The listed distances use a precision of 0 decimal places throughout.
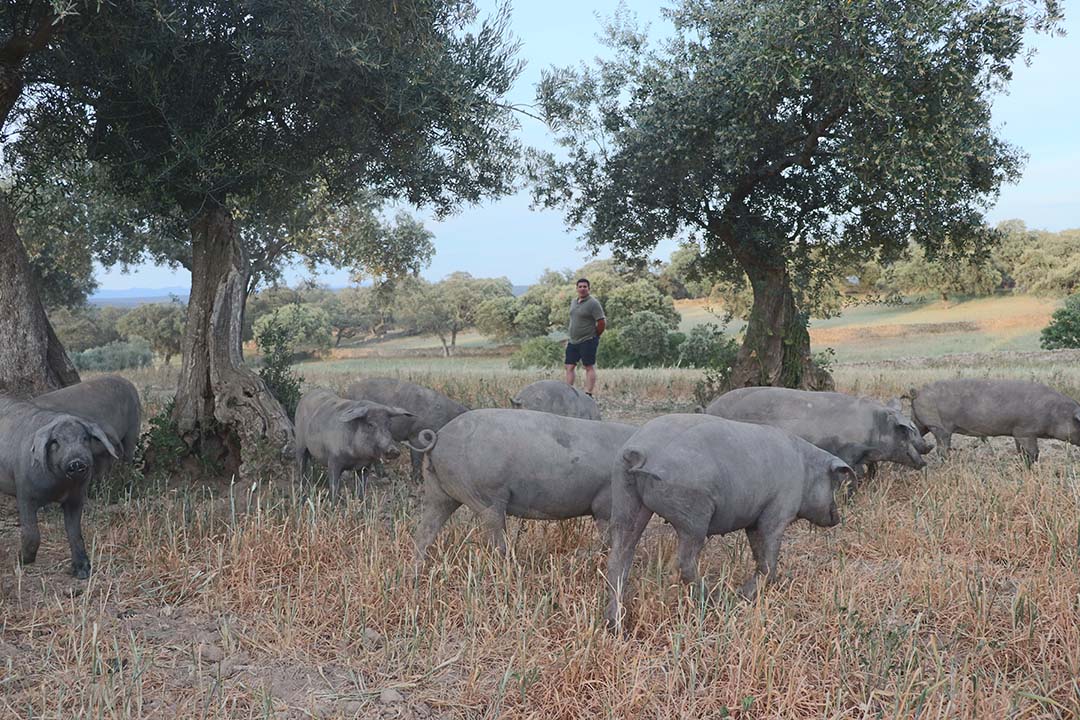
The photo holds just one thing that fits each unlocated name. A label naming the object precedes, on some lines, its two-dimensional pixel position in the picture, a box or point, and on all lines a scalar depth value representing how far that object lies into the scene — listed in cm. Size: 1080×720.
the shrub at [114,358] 3931
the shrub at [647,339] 4178
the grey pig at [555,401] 955
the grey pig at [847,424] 842
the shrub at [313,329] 5553
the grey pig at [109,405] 834
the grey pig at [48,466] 598
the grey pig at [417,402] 975
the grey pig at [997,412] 1005
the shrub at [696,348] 3858
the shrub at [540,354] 4509
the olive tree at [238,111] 888
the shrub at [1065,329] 3806
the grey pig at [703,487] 513
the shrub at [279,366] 1207
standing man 1547
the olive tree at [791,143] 1233
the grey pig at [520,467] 595
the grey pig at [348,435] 805
